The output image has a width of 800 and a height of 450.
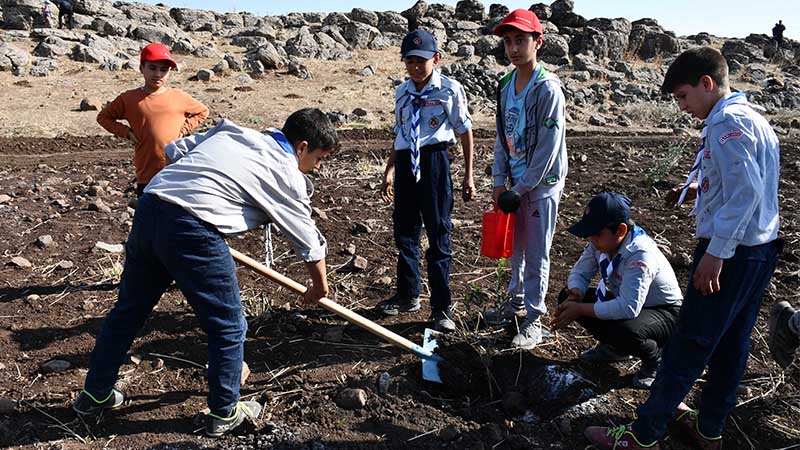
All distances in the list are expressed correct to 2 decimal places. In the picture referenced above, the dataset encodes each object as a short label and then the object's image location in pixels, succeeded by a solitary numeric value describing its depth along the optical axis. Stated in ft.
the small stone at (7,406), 10.40
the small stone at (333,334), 13.11
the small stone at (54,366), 11.69
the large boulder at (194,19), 81.51
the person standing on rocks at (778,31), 103.33
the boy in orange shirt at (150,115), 13.94
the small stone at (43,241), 17.20
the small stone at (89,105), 39.81
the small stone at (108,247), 16.94
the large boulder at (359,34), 77.05
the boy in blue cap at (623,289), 10.53
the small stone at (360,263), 16.57
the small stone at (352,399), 10.87
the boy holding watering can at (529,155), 11.32
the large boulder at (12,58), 49.29
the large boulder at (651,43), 95.30
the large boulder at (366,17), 89.25
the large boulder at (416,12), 94.72
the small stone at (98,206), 20.02
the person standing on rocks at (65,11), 71.05
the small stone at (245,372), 11.58
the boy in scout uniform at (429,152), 12.88
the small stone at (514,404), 11.17
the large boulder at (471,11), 100.48
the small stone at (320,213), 20.35
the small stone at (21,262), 15.92
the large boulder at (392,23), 87.92
